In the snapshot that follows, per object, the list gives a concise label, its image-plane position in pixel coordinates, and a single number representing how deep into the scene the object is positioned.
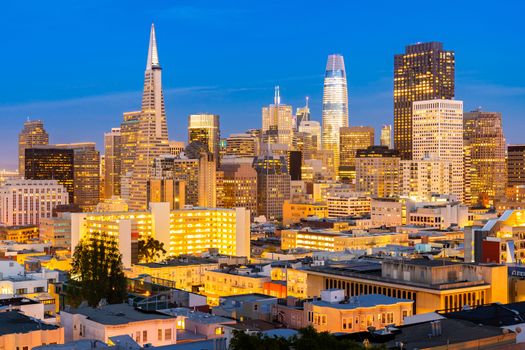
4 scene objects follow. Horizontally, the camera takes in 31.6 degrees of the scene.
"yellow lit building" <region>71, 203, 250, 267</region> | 183.50
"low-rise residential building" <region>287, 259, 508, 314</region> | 89.44
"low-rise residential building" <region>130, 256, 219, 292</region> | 147.25
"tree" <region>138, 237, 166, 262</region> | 197.55
